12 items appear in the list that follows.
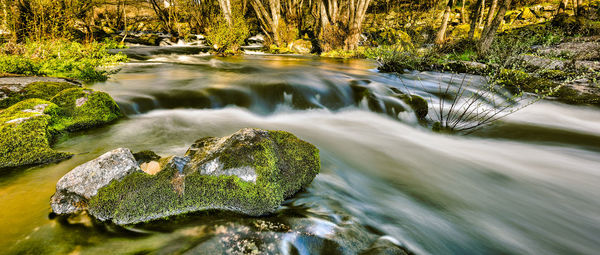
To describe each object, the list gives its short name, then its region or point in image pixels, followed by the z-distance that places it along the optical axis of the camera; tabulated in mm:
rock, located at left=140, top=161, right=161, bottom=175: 2262
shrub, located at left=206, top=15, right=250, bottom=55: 14367
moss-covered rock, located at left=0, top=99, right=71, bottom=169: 2514
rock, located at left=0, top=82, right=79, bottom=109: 3740
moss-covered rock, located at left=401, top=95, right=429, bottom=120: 5411
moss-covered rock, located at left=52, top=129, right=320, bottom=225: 1861
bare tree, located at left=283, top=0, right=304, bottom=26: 20147
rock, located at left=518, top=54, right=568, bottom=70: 8082
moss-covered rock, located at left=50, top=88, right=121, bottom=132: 3665
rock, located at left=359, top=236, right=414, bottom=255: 1854
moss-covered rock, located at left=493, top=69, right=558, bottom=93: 6944
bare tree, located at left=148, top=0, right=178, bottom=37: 21047
